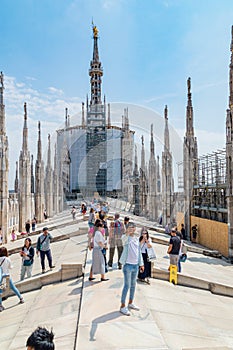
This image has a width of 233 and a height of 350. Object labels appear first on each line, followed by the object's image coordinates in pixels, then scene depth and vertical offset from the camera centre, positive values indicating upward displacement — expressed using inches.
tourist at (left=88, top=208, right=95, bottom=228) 333.1 -36.6
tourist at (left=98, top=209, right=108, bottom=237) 265.7 -29.0
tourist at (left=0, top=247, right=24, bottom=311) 198.8 -54.8
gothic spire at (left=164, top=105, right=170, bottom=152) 720.3 +124.5
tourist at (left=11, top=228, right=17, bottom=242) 542.8 -95.1
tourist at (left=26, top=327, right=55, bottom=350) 60.3 -33.1
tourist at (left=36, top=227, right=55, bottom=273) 252.1 -51.6
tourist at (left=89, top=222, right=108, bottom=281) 187.3 -46.0
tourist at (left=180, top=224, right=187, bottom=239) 580.1 -91.4
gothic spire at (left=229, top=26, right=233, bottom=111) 427.2 +147.7
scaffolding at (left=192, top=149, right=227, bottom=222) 509.2 -10.4
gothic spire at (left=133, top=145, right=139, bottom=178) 1196.4 +73.1
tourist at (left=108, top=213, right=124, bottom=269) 227.5 -42.2
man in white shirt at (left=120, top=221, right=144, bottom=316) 146.3 -41.9
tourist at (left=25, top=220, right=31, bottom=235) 592.4 -83.5
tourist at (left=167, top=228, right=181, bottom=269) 227.1 -50.8
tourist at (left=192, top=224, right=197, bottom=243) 541.3 -89.7
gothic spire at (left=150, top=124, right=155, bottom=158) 844.4 +117.3
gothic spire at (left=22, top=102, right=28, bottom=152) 707.4 +131.3
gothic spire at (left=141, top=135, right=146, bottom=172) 990.4 +90.6
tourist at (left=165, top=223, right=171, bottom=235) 540.2 -83.6
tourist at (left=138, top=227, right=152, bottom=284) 193.8 -48.2
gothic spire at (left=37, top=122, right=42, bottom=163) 865.4 +112.3
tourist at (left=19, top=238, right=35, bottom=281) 239.8 -60.8
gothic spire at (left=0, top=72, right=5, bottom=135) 534.3 +134.4
